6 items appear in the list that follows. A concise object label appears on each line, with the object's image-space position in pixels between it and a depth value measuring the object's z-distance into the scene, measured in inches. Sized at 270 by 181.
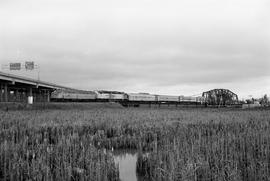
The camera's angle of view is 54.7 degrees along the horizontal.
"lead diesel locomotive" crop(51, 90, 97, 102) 2817.4
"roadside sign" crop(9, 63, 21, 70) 2400.3
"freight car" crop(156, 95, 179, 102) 3340.1
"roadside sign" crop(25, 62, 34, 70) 2357.3
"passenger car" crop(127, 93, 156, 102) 3102.9
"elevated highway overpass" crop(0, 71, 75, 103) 1797.7
